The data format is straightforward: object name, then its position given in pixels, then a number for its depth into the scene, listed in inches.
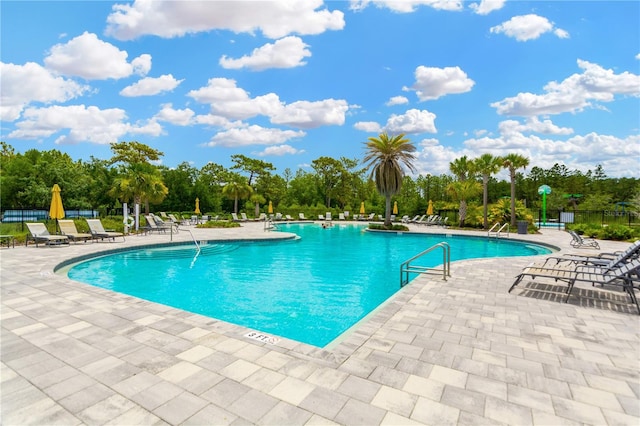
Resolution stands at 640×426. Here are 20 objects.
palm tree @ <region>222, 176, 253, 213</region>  1445.6
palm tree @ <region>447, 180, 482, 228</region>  868.6
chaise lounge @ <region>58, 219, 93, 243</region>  527.5
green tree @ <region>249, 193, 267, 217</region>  1458.9
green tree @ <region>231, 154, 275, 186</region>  1652.3
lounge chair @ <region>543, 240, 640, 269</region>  230.1
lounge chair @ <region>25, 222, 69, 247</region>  483.7
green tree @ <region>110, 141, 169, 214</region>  770.2
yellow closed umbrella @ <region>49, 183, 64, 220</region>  508.7
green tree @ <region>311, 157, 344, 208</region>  1654.8
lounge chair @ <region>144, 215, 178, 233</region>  714.2
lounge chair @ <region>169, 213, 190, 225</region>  1019.9
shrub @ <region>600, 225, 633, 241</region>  598.9
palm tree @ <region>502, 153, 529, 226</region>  804.0
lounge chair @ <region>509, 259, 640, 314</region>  206.5
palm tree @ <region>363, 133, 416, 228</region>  881.5
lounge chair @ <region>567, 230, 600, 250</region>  480.4
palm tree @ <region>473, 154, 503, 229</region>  824.9
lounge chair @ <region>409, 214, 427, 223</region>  1109.1
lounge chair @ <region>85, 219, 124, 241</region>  557.5
